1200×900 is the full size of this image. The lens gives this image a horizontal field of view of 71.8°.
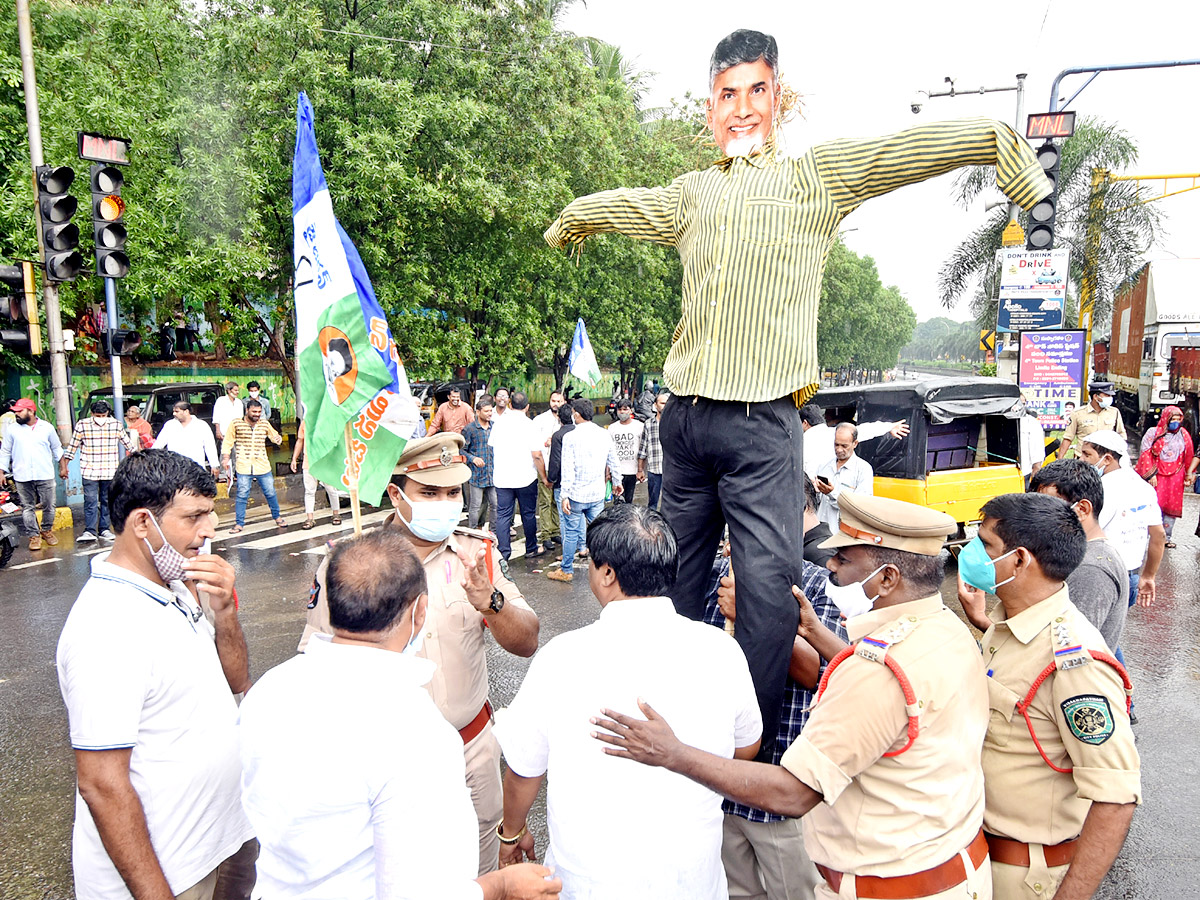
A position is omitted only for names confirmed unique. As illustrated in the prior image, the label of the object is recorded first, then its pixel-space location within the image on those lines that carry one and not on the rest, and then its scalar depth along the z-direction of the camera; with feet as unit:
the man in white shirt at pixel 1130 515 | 17.57
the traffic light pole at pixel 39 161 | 36.76
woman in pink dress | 32.01
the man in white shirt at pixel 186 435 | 35.37
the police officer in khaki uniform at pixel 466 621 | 8.54
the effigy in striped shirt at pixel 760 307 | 7.84
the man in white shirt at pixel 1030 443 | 31.68
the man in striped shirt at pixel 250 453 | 36.04
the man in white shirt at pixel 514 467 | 29.76
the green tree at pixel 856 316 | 147.23
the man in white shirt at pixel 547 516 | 33.03
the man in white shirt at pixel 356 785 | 5.40
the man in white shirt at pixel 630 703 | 6.26
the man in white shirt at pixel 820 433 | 25.48
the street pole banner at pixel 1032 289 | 36.40
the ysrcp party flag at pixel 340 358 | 12.32
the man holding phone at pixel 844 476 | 23.58
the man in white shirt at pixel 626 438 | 34.04
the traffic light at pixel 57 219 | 27.40
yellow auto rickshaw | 29.07
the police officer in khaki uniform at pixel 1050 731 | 6.49
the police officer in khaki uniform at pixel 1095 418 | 34.96
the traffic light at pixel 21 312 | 23.86
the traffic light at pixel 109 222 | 29.55
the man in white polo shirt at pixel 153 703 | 6.63
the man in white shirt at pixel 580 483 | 28.30
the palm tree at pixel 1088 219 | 67.97
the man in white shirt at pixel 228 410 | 44.09
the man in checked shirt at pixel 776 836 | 8.36
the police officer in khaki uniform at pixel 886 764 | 5.88
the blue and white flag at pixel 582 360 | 57.12
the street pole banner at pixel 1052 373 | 39.45
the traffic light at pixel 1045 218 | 27.86
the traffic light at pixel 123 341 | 33.83
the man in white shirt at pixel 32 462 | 33.55
